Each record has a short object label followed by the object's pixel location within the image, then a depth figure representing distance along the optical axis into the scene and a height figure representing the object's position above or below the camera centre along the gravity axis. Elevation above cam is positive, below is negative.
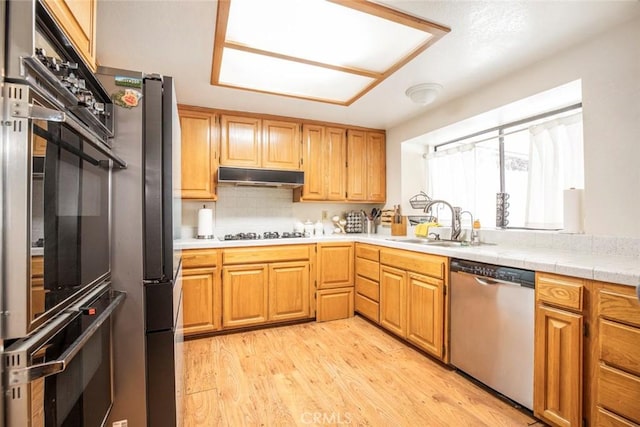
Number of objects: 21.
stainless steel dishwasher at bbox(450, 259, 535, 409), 1.65 -0.68
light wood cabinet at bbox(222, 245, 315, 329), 2.82 -0.70
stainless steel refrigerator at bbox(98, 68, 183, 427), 1.16 -0.15
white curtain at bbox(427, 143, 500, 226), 2.91 +0.38
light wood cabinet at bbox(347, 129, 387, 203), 3.71 +0.60
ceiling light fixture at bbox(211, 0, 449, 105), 1.60 +1.07
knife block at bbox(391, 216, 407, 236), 3.50 -0.17
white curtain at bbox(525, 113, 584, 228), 2.22 +0.37
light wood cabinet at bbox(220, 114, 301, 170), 3.15 +0.77
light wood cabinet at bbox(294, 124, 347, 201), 3.47 +0.59
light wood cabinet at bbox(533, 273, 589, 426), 1.40 -0.66
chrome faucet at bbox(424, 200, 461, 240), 2.68 -0.09
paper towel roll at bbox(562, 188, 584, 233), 1.95 +0.02
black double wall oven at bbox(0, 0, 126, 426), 0.55 -0.03
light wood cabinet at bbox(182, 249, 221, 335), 2.65 -0.70
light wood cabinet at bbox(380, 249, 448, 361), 2.20 -0.69
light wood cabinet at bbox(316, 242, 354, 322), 3.17 -0.73
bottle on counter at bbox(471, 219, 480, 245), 2.59 -0.18
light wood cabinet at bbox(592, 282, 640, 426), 1.23 -0.60
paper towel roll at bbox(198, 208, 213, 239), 3.11 -0.11
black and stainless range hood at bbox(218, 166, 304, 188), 2.95 +0.37
